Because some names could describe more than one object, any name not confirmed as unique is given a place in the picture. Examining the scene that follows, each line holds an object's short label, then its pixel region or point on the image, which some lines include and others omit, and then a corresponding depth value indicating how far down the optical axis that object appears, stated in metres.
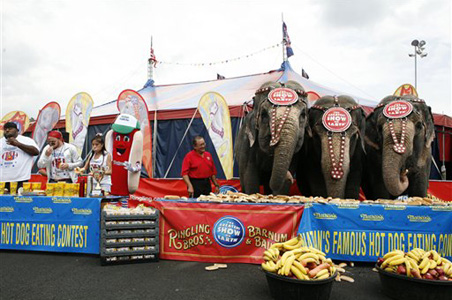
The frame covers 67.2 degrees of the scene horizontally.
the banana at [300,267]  2.85
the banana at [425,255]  3.08
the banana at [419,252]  3.16
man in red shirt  5.84
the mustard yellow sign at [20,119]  12.52
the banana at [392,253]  3.19
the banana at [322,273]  2.83
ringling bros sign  4.05
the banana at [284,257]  2.97
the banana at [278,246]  3.35
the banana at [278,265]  2.97
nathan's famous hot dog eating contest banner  3.89
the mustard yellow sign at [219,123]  9.02
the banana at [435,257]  3.04
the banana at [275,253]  3.15
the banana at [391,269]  3.06
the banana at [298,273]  2.81
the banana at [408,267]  2.92
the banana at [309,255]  2.99
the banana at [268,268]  2.97
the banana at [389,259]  3.11
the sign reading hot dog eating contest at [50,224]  4.46
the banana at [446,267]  2.90
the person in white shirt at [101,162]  5.21
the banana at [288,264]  2.86
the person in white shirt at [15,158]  5.51
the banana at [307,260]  2.93
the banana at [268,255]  3.14
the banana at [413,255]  3.09
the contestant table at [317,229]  3.92
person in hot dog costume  4.95
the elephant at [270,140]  4.87
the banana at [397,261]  3.03
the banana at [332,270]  2.98
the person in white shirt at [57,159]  5.89
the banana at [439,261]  2.99
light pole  19.02
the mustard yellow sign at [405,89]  9.05
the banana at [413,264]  2.94
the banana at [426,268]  2.90
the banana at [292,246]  3.33
